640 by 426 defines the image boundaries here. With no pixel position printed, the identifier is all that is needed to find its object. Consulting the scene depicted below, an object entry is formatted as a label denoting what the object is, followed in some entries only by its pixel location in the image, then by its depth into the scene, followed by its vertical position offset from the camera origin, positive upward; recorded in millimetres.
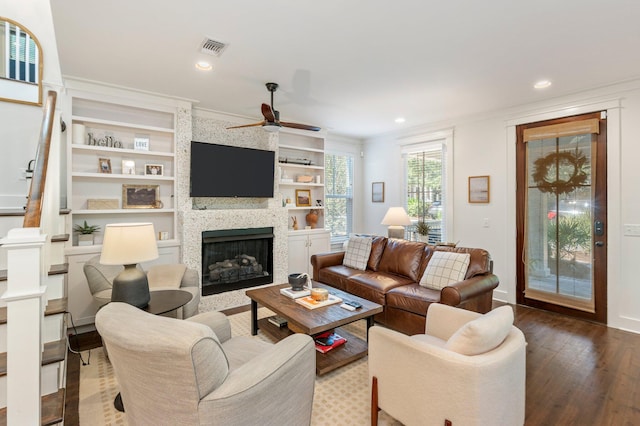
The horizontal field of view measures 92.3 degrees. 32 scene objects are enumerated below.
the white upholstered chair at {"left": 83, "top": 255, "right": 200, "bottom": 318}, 2945 -675
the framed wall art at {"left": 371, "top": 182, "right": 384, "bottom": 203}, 5879 +426
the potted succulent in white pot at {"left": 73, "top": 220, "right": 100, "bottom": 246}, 3359 -215
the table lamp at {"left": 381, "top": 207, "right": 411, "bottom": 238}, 4539 -92
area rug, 1947 -1294
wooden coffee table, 2348 -824
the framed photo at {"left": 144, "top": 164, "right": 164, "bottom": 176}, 3857 +560
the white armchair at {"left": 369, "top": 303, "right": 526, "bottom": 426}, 1435 -818
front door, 3510 -12
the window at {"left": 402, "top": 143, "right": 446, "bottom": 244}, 5004 +467
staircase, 1308 -563
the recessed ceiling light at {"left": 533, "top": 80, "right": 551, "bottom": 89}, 3270 +1412
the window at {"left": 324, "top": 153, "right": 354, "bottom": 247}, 5930 +365
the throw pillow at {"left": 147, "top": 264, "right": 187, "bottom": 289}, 3176 -654
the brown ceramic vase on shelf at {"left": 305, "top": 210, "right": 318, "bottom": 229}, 5336 -91
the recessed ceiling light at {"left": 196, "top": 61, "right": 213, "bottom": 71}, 2863 +1405
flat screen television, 4039 +601
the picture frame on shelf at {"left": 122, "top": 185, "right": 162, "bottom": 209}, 3760 +214
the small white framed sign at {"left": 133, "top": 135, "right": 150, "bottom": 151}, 3760 +871
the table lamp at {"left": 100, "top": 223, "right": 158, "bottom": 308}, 2184 -302
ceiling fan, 2961 +969
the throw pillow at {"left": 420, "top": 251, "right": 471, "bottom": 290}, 3148 -584
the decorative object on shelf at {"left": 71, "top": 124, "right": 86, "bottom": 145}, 3338 +880
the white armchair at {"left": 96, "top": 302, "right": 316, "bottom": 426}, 1143 -685
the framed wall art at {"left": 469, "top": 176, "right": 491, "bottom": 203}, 4398 +359
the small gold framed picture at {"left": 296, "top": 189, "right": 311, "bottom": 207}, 5402 +283
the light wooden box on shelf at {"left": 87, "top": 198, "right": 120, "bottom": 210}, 3523 +112
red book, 2582 -1106
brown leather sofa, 2912 -761
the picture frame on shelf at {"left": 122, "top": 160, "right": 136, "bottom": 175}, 3689 +561
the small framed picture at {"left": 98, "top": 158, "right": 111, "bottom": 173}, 3574 +564
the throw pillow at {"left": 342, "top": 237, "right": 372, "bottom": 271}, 4180 -545
